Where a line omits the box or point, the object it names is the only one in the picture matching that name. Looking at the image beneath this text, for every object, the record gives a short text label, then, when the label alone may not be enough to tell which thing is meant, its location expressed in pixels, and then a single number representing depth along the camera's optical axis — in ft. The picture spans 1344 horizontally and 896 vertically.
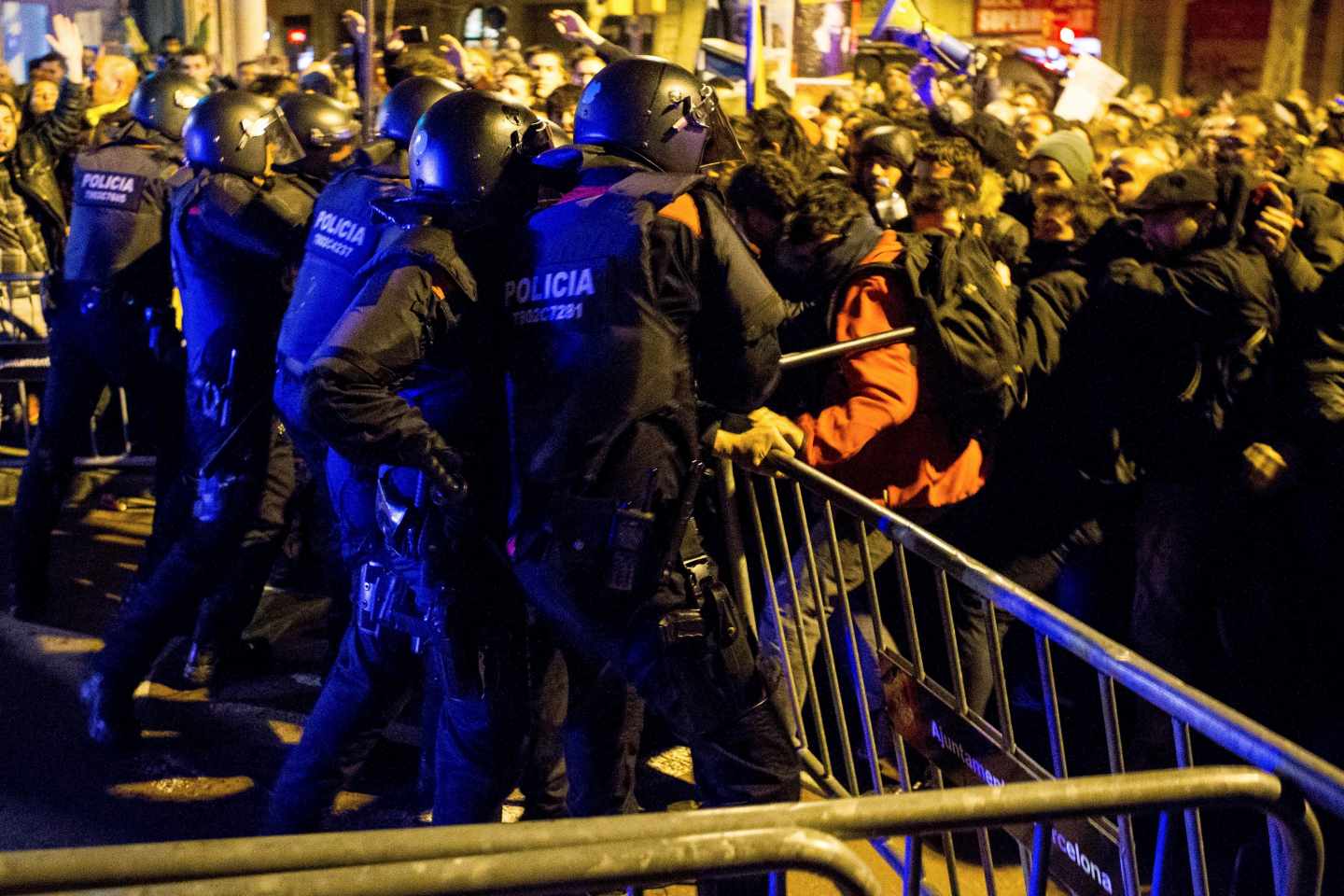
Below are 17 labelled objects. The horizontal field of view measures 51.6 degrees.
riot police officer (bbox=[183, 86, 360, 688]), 15.87
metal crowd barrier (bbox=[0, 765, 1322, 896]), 4.98
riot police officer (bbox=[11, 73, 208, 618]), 16.99
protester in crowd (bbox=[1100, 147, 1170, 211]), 18.33
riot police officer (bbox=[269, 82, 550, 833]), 9.61
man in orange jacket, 12.69
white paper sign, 31.65
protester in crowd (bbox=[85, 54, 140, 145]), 28.48
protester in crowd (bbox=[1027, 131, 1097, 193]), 18.30
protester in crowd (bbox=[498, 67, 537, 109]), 25.75
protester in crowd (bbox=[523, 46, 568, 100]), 29.22
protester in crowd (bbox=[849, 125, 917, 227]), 17.15
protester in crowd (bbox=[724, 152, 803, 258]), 13.65
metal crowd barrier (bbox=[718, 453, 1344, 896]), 6.93
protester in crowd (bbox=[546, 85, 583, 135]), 22.59
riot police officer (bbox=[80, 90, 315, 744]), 14.26
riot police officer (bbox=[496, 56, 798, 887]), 9.56
